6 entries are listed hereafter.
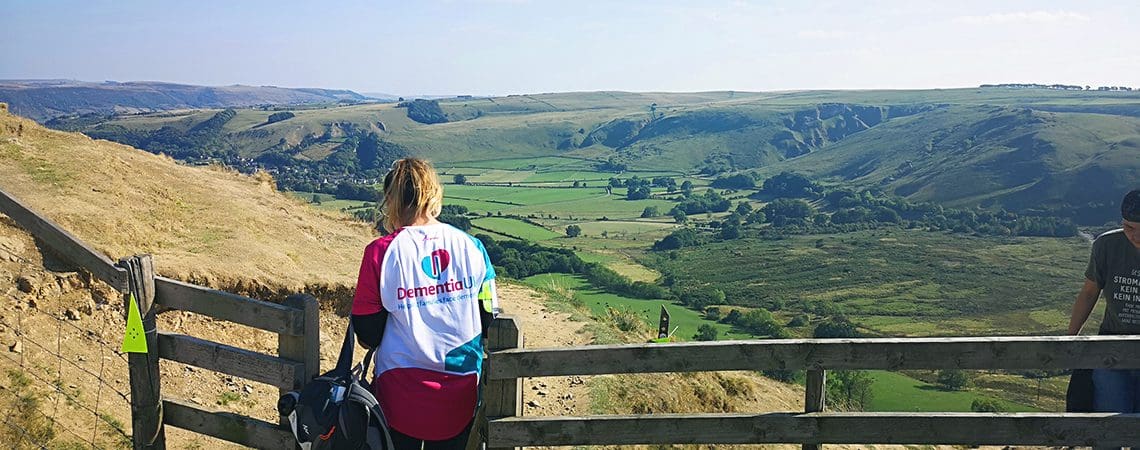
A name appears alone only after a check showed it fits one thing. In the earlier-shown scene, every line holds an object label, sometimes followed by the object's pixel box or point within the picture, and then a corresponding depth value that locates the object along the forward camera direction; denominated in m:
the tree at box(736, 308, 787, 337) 47.65
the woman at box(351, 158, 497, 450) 3.73
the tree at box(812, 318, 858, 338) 51.82
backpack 3.80
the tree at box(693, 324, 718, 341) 38.06
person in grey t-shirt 4.95
